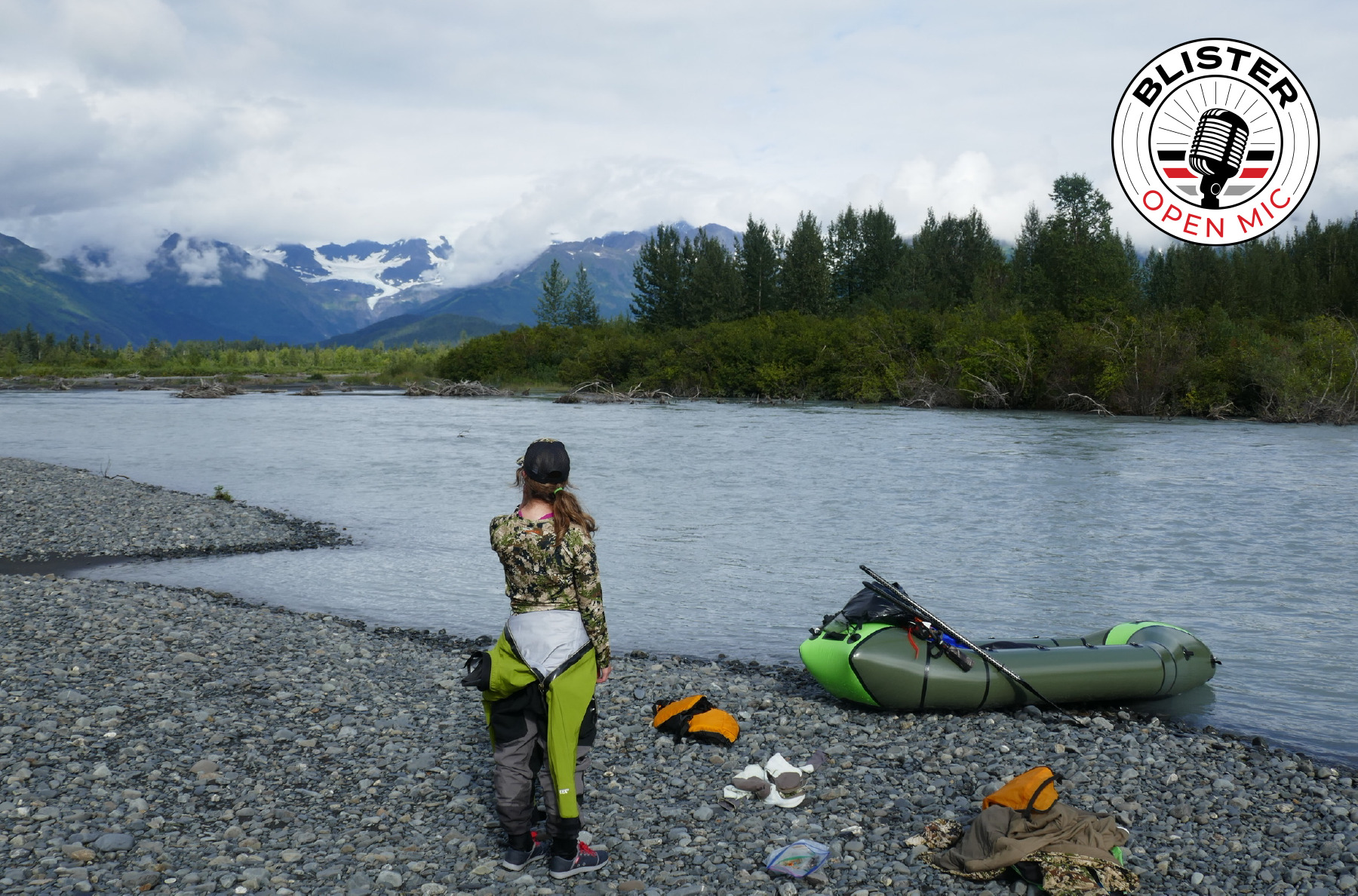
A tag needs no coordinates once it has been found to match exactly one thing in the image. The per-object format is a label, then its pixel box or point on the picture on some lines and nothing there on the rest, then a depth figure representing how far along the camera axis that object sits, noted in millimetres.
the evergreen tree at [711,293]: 91625
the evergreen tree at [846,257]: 97625
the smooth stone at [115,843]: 5371
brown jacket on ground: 5387
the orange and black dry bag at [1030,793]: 5621
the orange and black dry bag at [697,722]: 7465
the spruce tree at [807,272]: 89188
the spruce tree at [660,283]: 95144
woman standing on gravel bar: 5102
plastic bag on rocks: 5438
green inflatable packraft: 8312
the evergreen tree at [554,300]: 109875
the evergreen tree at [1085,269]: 64062
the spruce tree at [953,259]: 88400
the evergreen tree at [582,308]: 108875
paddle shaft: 8523
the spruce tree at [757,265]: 95438
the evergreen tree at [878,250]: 95688
